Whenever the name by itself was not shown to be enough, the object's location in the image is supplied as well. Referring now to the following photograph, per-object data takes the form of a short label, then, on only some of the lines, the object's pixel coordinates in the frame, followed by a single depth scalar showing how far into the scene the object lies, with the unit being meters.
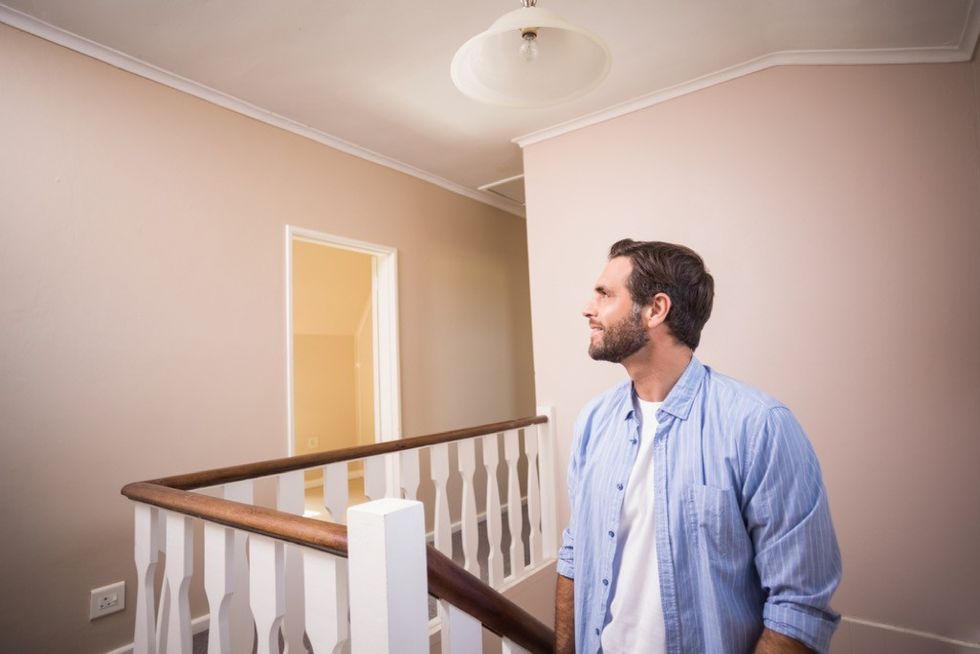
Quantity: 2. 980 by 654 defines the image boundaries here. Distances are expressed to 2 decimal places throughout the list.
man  0.99
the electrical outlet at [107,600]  2.20
